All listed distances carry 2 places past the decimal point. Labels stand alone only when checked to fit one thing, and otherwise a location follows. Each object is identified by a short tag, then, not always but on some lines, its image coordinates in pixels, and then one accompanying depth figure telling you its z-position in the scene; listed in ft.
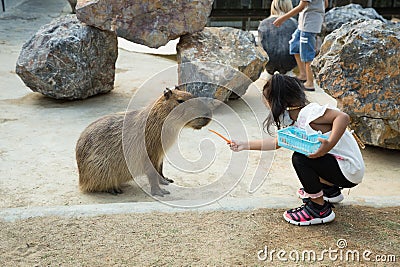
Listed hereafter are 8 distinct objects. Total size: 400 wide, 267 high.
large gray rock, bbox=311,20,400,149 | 13.29
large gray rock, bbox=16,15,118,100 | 17.67
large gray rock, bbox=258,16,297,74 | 22.44
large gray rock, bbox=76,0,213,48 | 17.88
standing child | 19.44
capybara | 11.05
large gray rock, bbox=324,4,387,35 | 28.63
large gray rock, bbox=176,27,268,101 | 17.60
